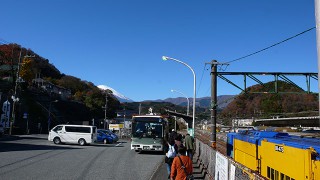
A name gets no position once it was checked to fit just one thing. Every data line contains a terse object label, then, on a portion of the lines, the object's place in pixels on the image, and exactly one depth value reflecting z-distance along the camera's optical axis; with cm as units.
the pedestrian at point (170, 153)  931
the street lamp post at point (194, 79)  1973
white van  2644
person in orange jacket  620
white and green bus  1891
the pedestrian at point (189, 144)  1216
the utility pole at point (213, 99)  1512
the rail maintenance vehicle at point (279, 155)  572
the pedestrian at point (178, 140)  846
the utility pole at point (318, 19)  363
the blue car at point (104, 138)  3253
